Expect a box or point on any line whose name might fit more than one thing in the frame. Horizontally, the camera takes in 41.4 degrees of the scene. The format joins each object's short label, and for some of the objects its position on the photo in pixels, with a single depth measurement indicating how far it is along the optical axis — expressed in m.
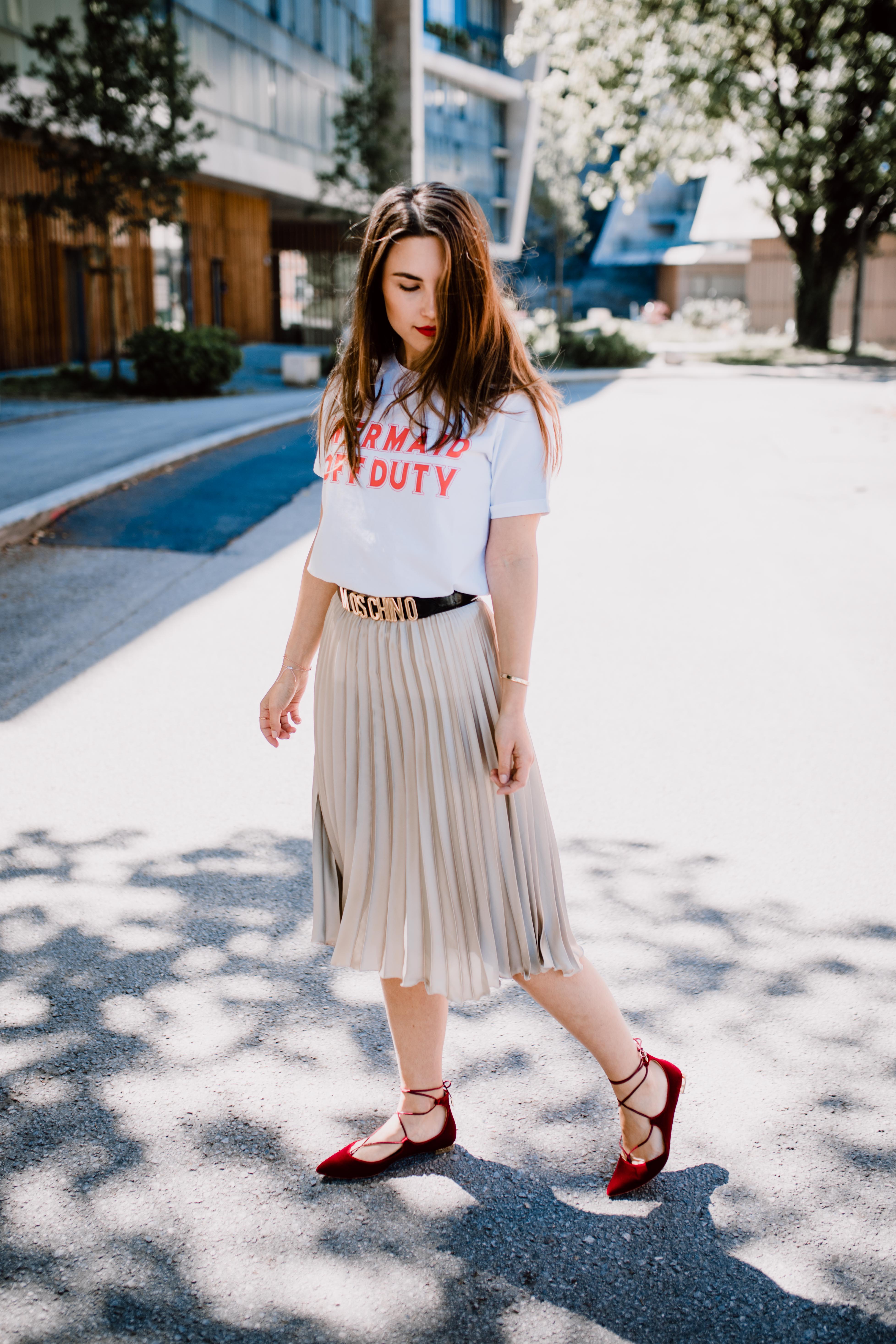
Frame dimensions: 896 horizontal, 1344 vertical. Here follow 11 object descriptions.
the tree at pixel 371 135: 29.00
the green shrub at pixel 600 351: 30.00
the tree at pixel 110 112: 18.25
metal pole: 32.75
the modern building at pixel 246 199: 24.72
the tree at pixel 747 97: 29.33
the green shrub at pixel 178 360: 19.55
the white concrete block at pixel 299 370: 24.06
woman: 2.19
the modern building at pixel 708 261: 43.34
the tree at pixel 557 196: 56.25
